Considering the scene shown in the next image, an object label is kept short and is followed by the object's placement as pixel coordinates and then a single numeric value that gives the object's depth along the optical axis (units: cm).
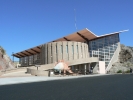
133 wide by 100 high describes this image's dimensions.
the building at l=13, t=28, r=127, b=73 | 3433
